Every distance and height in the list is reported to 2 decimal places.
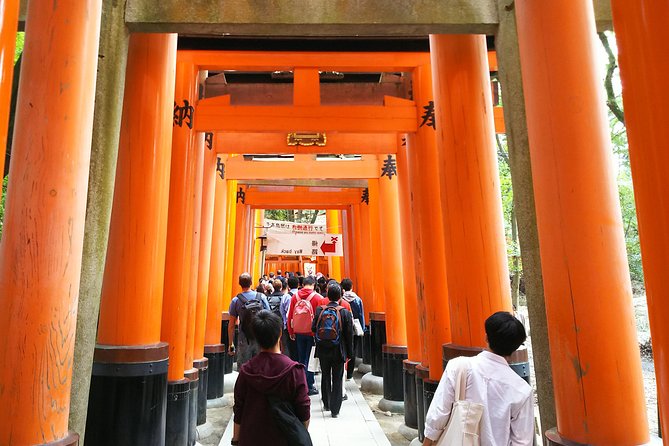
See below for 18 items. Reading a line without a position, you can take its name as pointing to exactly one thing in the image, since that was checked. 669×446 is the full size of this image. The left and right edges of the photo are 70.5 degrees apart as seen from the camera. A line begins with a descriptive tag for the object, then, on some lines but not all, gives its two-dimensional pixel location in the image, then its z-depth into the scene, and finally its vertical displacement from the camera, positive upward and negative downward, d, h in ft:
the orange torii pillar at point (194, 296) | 16.48 -0.34
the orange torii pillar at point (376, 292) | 29.02 -0.56
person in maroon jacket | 7.69 -1.71
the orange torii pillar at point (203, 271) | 19.34 +0.70
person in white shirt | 6.70 -1.60
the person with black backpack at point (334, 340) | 19.56 -2.27
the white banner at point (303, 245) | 43.93 +3.80
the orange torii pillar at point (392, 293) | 22.94 -0.47
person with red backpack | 21.70 -1.48
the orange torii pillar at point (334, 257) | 59.18 +3.77
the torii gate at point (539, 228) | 7.25 +0.89
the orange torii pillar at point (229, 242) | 34.65 +3.27
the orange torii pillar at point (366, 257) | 38.15 +2.23
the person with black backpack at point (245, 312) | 21.35 -1.17
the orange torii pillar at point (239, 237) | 38.81 +4.26
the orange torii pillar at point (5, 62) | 5.66 +2.75
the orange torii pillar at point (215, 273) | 21.53 +0.70
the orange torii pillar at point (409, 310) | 19.04 -1.15
